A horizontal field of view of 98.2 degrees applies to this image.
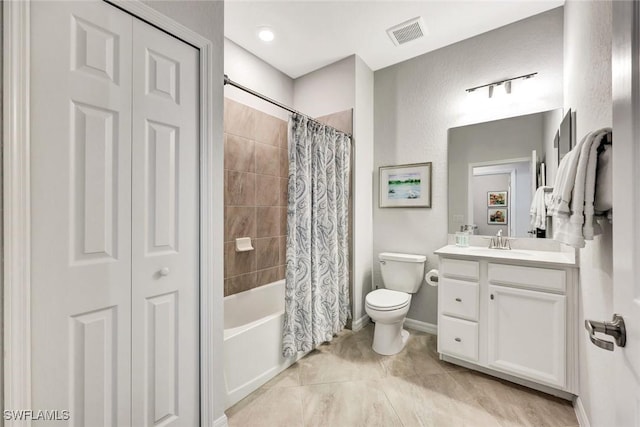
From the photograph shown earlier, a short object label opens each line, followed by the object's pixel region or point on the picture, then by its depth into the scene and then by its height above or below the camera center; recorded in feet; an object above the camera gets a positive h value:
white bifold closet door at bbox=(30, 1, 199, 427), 3.05 -0.07
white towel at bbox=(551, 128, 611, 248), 3.21 +0.25
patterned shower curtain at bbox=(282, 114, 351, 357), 6.59 -0.61
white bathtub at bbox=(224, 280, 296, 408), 5.33 -2.97
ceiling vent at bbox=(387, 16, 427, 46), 7.26 +5.00
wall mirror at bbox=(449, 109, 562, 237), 6.90 +1.19
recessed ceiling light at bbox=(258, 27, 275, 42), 7.52 +4.97
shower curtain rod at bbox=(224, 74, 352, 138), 5.13 +2.46
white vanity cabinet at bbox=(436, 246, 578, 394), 5.29 -2.11
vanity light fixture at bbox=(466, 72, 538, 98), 7.07 +3.45
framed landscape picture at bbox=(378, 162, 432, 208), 8.57 +0.91
